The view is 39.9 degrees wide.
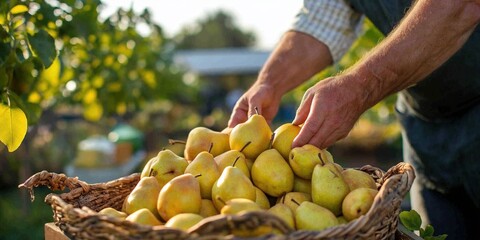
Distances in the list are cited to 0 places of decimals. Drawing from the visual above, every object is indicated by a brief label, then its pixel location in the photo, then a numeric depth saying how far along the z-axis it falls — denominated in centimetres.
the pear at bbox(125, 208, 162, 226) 156
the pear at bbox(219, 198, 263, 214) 152
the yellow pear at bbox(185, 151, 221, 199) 176
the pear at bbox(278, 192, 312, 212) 169
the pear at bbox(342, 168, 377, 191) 178
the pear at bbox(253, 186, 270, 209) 174
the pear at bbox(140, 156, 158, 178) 188
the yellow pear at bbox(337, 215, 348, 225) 165
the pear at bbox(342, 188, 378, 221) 160
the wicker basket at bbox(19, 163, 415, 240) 136
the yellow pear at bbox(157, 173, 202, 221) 161
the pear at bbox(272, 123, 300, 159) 193
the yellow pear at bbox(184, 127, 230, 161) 203
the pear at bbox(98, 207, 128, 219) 166
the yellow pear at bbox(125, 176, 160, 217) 170
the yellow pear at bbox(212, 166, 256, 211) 164
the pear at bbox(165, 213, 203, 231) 149
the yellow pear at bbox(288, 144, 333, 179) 179
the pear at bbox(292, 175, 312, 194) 183
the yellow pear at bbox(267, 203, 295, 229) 158
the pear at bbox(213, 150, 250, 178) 183
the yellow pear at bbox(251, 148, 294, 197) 178
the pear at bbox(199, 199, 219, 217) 167
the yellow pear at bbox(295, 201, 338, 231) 155
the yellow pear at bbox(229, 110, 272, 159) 194
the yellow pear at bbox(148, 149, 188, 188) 184
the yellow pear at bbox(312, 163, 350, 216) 169
